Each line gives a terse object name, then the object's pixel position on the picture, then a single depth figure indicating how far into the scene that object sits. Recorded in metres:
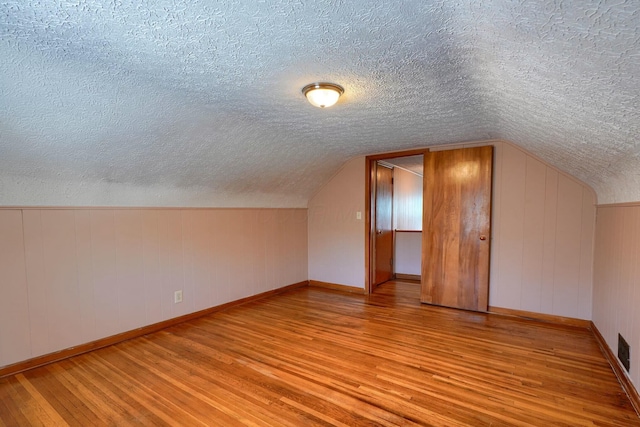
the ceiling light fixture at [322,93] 1.98
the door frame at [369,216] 4.38
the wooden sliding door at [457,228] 3.52
